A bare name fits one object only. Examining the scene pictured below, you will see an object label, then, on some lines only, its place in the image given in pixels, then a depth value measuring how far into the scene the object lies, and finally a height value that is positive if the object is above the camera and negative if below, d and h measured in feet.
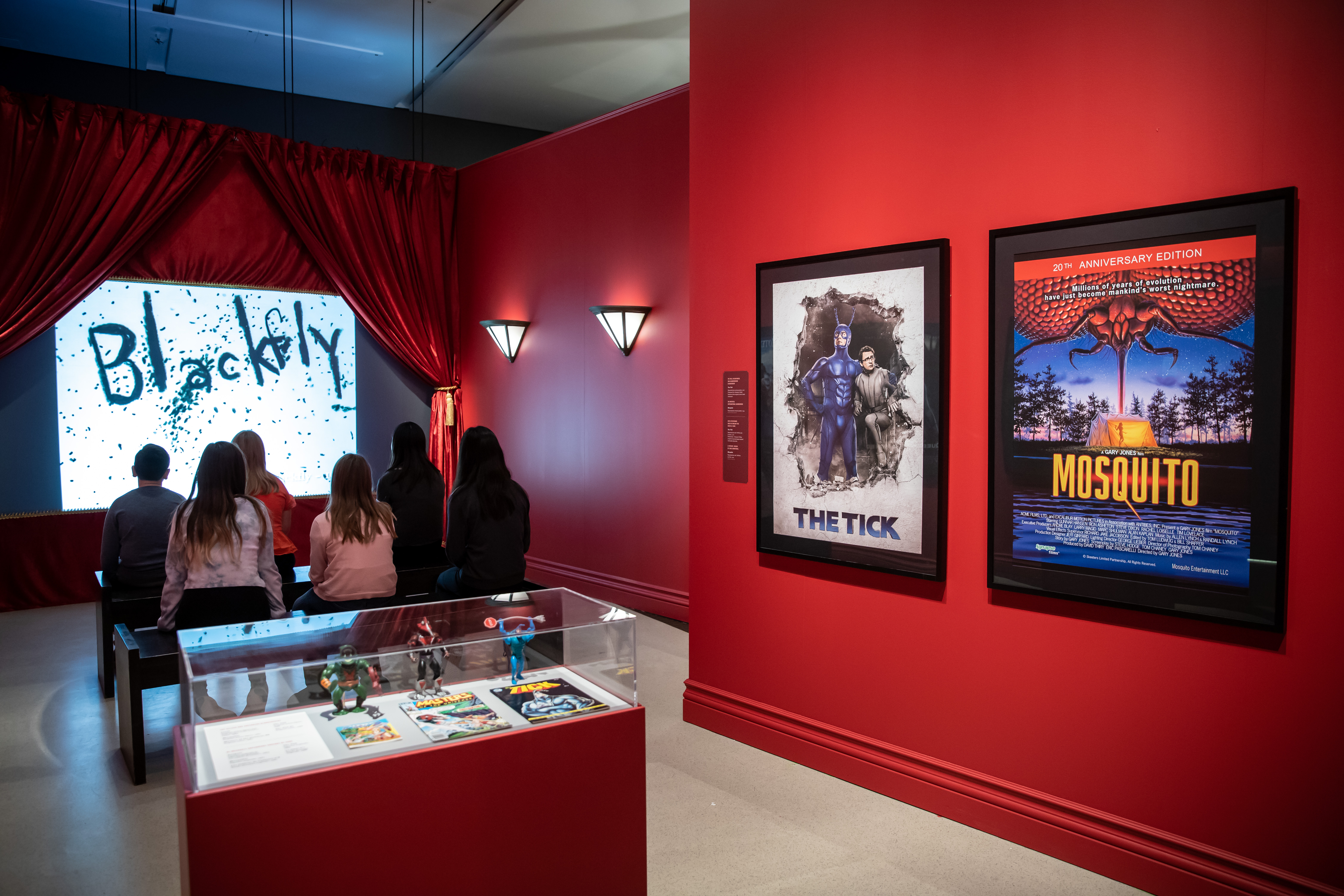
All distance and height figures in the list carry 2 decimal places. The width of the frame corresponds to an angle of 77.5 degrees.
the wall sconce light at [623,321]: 18.40 +2.23
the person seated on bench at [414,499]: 15.79 -1.47
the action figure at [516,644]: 7.06 -1.88
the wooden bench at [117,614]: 12.94 -3.01
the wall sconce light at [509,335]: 21.63 +2.26
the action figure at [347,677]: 6.23 -1.93
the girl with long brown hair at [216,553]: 10.88 -1.74
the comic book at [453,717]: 6.40 -2.33
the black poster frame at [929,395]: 9.42 +0.30
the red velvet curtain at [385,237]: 21.83 +5.09
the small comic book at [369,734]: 6.13 -2.33
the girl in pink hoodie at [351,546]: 12.39 -1.85
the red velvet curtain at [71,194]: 18.24 +5.18
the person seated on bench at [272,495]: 15.64 -1.37
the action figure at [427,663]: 6.64 -1.91
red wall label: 11.81 -0.07
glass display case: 5.96 -2.04
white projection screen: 19.56 +1.04
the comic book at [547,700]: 6.82 -2.33
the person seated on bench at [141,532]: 13.32 -1.76
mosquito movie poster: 7.29 +0.13
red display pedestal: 5.54 -2.91
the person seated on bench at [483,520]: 13.29 -1.56
